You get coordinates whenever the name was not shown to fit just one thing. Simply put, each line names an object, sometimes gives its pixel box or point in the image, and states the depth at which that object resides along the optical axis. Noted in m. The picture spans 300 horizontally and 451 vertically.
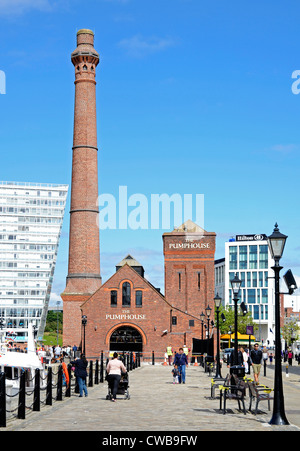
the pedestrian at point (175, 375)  29.70
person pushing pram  21.17
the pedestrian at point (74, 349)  60.33
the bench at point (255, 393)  16.98
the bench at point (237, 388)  17.77
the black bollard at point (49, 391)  19.55
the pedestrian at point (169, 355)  52.17
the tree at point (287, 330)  133.19
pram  21.50
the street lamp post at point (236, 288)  26.02
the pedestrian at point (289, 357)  58.78
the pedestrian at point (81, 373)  22.78
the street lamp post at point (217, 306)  31.37
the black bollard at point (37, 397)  17.95
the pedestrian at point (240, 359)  30.05
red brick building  64.88
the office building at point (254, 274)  150.38
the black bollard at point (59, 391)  21.11
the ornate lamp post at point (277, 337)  14.88
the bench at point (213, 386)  21.62
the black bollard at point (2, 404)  14.41
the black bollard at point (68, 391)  22.59
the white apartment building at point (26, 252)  147.62
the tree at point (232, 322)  106.50
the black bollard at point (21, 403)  16.11
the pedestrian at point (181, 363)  30.02
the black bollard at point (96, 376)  29.19
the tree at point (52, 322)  181.69
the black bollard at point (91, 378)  27.06
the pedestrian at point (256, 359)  28.08
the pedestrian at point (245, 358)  34.01
